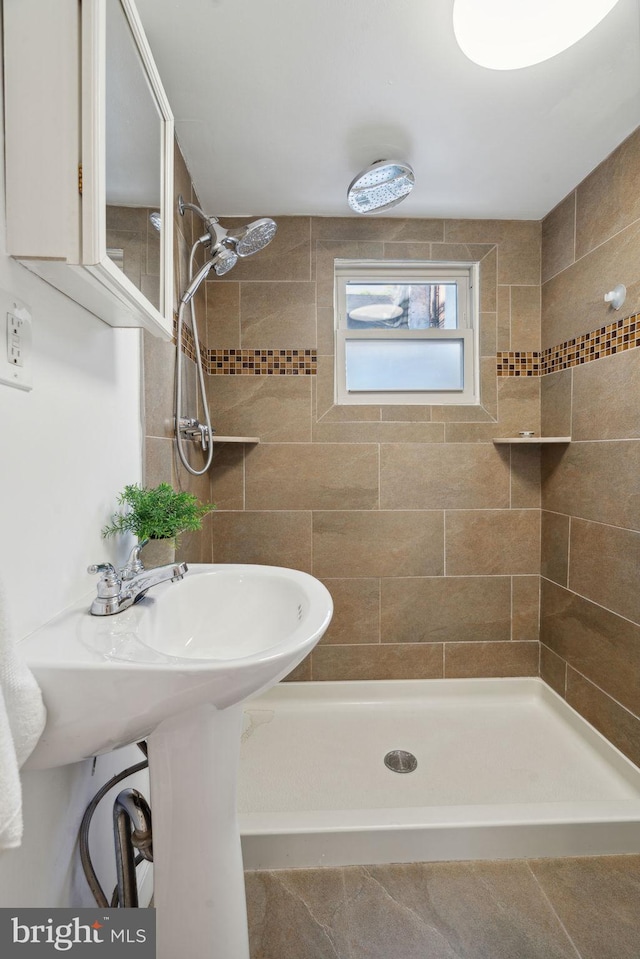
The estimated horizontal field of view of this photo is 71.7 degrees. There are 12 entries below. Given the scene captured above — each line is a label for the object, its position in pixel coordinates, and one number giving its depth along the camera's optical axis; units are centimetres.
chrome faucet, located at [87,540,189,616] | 81
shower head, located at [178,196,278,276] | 156
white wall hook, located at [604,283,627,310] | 159
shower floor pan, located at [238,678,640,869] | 129
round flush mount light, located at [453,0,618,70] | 105
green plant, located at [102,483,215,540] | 99
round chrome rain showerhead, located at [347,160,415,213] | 159
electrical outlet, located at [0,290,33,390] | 65
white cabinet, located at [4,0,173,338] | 66
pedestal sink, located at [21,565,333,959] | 60
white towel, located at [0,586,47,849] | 45
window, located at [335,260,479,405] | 211
